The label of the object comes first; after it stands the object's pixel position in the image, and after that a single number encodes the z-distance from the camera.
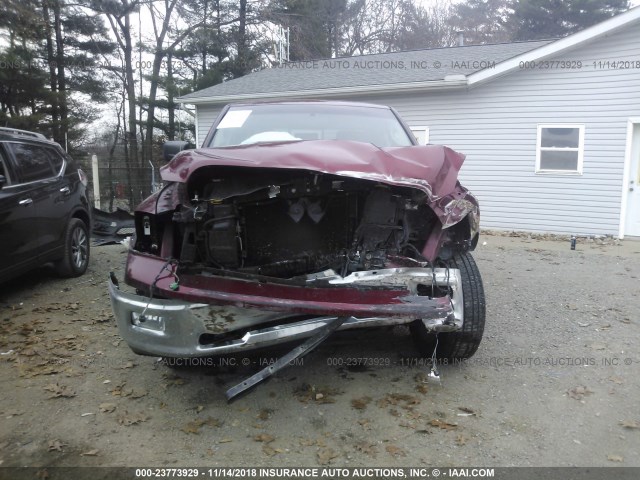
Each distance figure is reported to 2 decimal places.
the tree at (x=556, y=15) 25.02
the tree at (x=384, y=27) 25.94
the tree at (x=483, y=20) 28.56
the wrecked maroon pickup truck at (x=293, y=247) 2.76
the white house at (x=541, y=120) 9.50
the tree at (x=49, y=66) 14.80
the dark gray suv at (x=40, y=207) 4.83
